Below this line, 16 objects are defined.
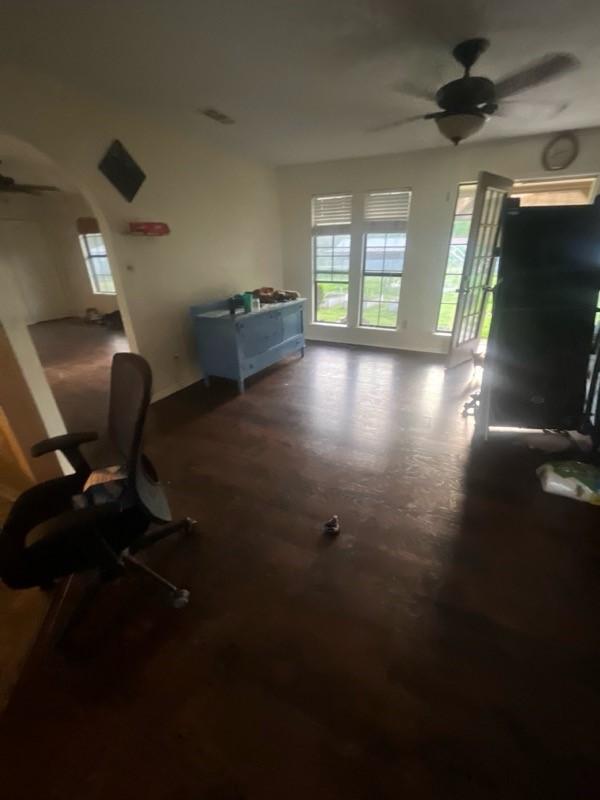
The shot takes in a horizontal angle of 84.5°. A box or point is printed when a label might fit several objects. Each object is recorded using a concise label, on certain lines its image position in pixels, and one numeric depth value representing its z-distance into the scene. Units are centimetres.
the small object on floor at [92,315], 701
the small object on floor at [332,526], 181
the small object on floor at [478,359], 294
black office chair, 109
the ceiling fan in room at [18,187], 511
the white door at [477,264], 332
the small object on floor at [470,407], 291
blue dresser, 338
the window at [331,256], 468
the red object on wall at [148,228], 291
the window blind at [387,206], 428
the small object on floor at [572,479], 199
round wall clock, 340
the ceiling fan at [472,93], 182
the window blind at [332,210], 458
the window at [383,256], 436
